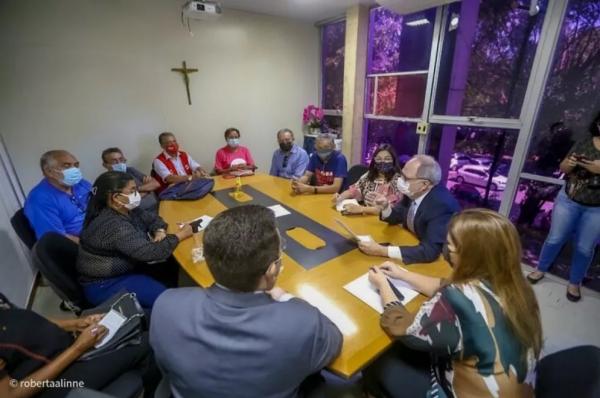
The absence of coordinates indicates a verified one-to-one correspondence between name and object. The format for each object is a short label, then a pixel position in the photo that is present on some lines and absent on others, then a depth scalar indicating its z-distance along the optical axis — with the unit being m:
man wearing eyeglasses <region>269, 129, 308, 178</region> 3.15
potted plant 4.29
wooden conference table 0.92
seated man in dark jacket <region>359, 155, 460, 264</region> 1.36
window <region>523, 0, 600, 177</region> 2.01
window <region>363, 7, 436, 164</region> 3.13
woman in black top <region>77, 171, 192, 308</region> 1.39
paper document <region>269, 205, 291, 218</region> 1.94
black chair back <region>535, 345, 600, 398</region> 0.67
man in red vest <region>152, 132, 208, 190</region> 2.98
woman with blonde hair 0.79
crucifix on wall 3.27
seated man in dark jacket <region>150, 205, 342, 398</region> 0.68
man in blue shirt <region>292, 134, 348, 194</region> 2.54
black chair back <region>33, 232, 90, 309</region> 1.27
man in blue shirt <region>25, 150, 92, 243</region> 1.84
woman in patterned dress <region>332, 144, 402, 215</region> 2.09
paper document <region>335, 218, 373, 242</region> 1.48
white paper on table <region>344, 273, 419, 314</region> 1.09
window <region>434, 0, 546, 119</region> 2.36
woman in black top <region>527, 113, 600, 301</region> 1.81
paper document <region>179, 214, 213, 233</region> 1.74
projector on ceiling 2.60
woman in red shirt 3.34
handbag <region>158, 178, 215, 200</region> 2.33
